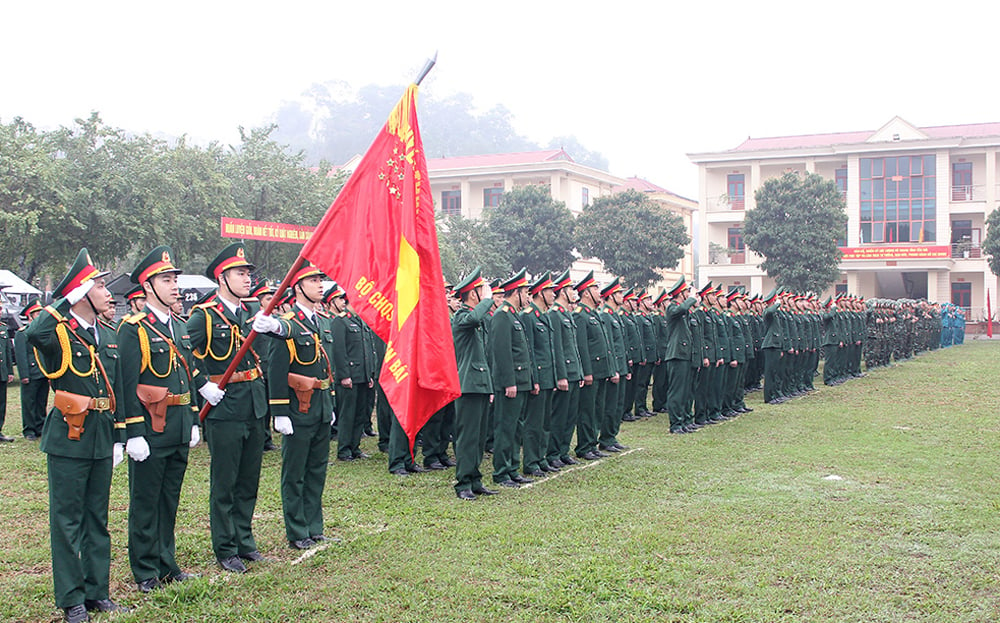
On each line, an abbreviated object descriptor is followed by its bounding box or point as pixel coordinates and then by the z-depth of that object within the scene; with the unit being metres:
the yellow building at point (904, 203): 47.06
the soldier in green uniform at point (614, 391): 9.97
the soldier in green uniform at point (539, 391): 8.58
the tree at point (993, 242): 37.12
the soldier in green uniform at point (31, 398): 11.01
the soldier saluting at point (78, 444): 4.60
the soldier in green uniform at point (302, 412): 5.87
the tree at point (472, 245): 37.47
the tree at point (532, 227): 40.97
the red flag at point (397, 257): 5.18
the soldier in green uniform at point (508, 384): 8.15
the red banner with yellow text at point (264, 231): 24.45
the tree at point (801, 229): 35.56
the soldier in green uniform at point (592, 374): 9.48
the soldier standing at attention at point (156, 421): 5.00
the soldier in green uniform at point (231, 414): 5.46
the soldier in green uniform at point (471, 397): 7.60
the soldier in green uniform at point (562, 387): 8.86
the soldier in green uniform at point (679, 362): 11.61
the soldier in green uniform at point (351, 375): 9.63
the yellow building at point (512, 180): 51.75
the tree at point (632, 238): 40.50
